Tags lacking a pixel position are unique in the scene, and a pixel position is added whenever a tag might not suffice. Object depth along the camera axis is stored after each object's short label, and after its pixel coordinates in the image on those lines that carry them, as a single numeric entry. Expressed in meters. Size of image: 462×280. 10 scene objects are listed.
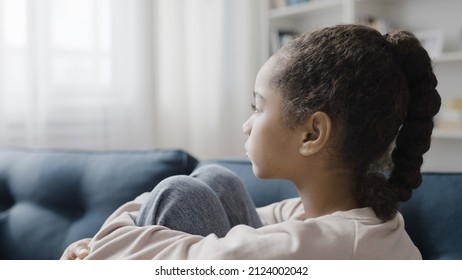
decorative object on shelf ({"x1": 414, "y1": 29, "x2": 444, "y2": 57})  2.14
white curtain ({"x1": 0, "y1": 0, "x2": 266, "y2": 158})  1.94
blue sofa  1.10
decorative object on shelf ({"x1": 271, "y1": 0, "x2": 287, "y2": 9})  2.63
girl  0.66
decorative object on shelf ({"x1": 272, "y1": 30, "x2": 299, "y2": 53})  2.57
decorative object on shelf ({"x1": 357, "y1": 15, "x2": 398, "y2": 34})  2.28
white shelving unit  2.16
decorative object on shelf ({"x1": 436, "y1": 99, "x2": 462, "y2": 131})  2.08
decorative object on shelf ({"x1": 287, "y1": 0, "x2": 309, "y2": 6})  2.56
